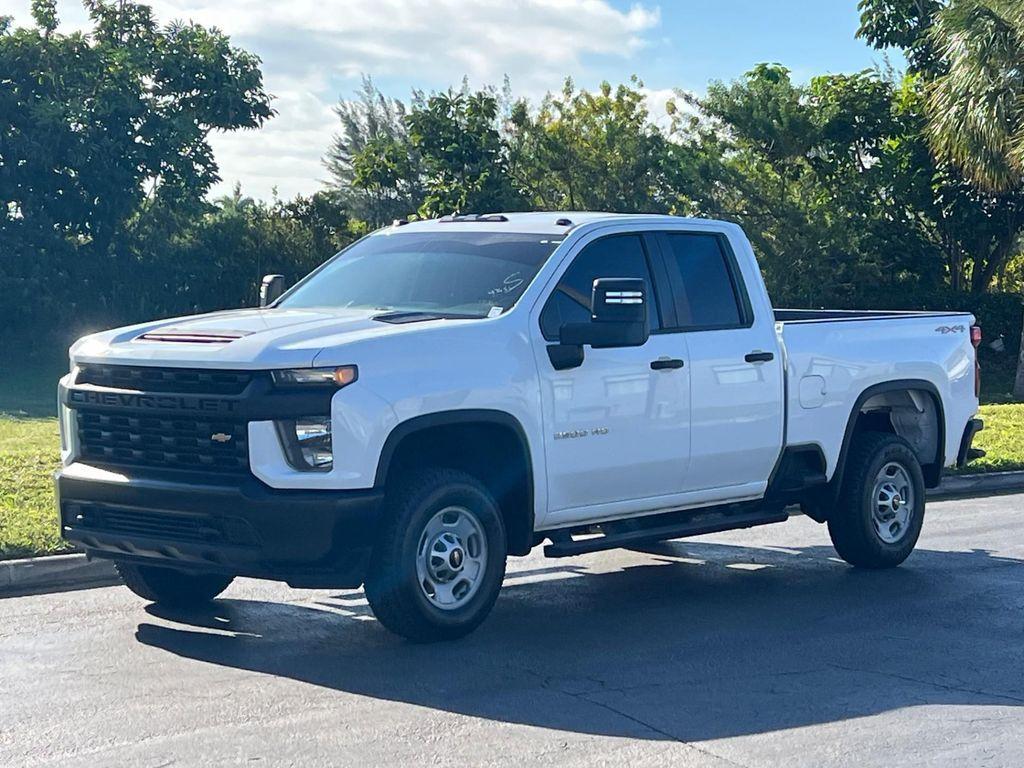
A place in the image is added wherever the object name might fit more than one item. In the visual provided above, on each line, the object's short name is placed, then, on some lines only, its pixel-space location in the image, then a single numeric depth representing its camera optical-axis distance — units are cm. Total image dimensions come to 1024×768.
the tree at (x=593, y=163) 3559
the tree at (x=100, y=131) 3161
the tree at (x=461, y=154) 3139
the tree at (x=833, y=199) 3259
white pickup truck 692
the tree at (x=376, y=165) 3381
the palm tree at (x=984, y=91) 2455
